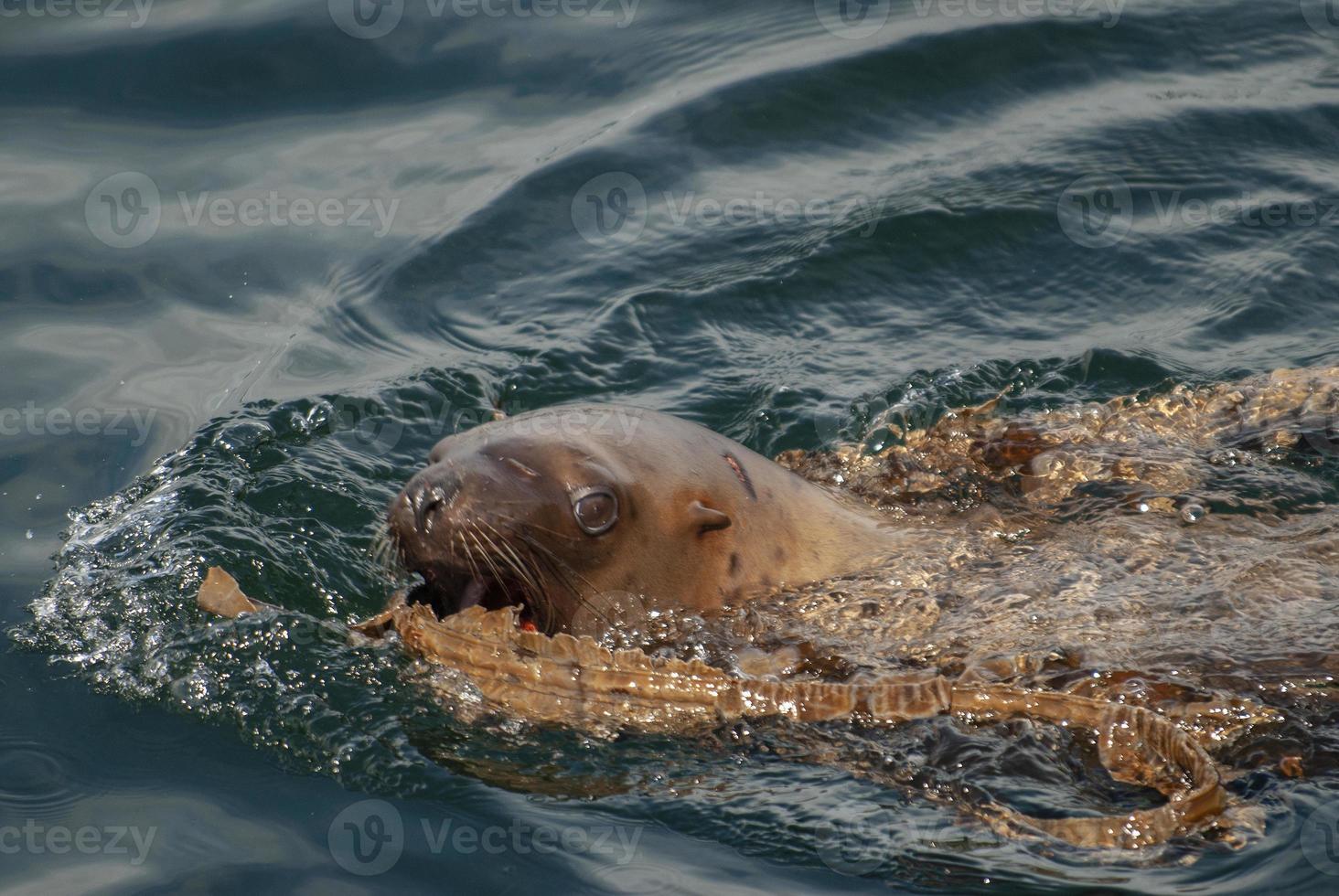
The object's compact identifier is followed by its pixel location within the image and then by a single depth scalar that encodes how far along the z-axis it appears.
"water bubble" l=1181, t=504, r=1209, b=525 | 11.21
